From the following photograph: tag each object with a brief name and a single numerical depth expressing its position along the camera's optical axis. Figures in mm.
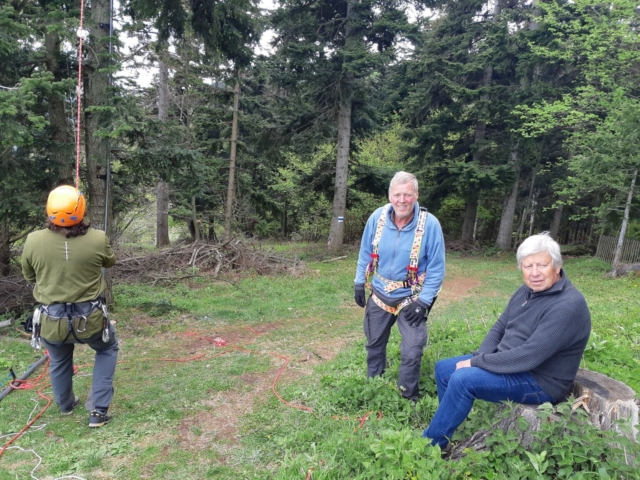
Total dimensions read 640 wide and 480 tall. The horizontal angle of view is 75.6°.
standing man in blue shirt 3281
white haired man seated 2375
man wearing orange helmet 3170
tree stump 2184
